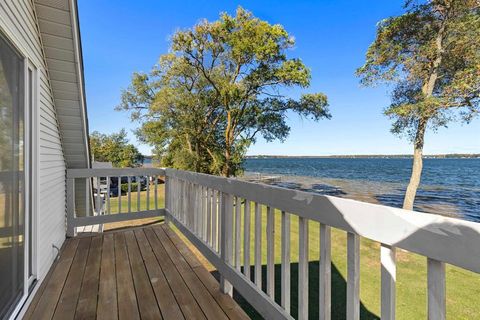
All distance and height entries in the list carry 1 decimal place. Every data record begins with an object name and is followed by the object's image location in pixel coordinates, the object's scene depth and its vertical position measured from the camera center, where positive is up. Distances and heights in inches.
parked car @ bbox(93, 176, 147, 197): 763.8 -79.5
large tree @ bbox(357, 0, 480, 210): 311.6 +124.5
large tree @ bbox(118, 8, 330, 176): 383.9 +112.9
